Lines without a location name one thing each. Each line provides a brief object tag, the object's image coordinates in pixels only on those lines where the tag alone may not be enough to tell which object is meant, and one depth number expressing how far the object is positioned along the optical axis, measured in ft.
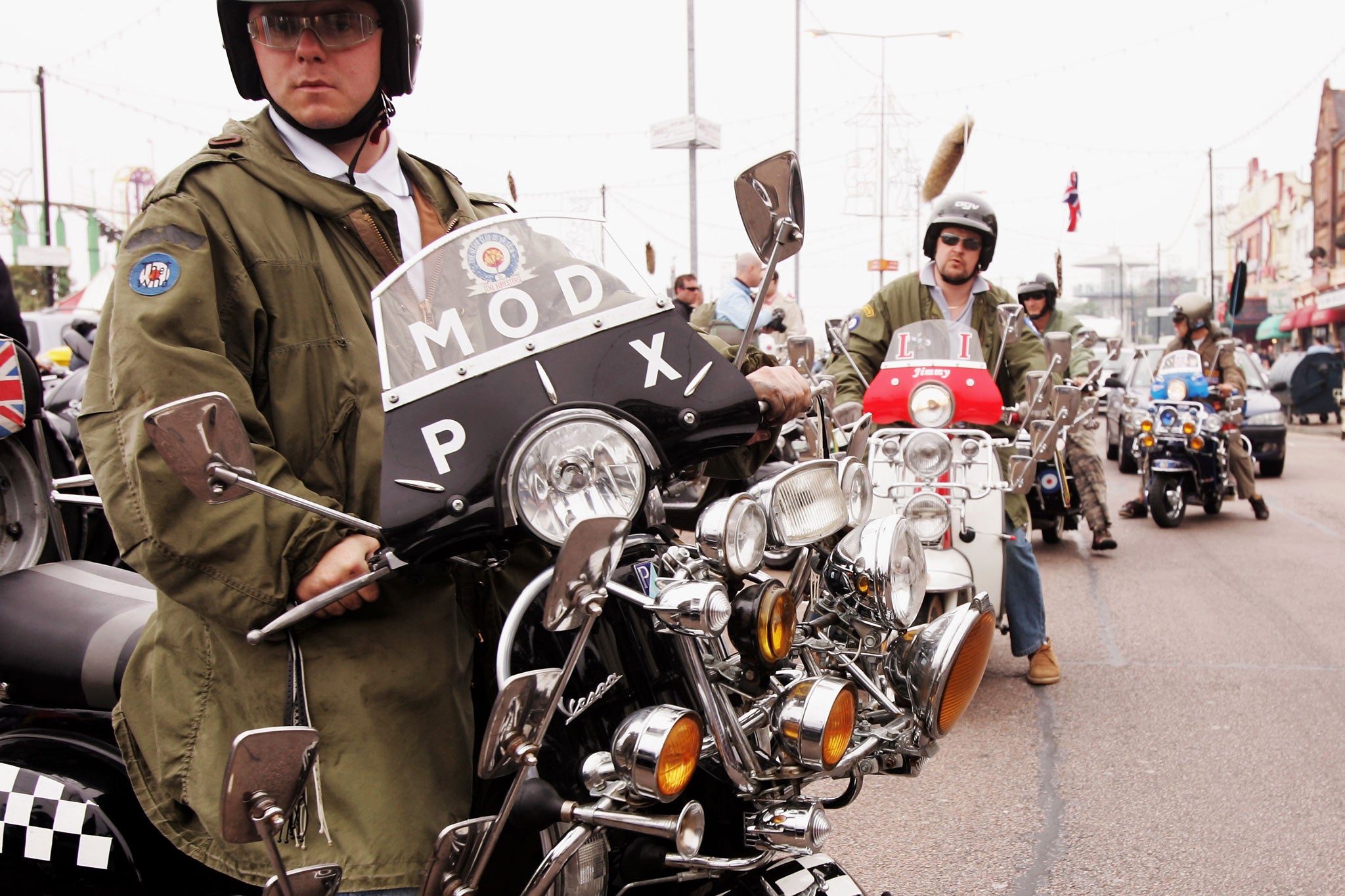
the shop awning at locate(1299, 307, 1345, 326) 134.00
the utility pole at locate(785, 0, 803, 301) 65.09
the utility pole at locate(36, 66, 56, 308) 84.99
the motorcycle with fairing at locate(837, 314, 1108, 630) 16.79
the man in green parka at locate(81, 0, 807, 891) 5.78
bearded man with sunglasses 17.98
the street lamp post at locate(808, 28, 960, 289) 73.89
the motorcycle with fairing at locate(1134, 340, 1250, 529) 34.60
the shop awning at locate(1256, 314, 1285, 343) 164.38
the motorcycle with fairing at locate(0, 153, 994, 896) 5.34
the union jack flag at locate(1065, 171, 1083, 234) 67.75
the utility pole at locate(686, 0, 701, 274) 38.32
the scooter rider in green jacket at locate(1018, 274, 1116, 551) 29.91
